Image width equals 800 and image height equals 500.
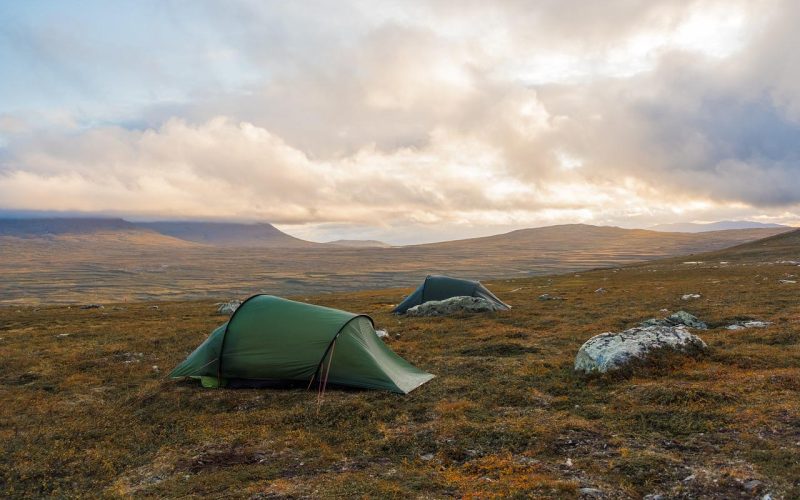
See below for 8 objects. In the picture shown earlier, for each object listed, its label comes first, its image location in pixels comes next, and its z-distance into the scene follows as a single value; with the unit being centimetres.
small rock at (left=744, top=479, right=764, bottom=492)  686
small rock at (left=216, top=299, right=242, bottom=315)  3786
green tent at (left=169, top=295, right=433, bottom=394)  1380
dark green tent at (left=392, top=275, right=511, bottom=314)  3158
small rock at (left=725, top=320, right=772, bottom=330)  1891
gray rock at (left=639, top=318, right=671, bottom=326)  1911
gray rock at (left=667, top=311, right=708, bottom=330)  2002
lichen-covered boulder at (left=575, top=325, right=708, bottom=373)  1330
